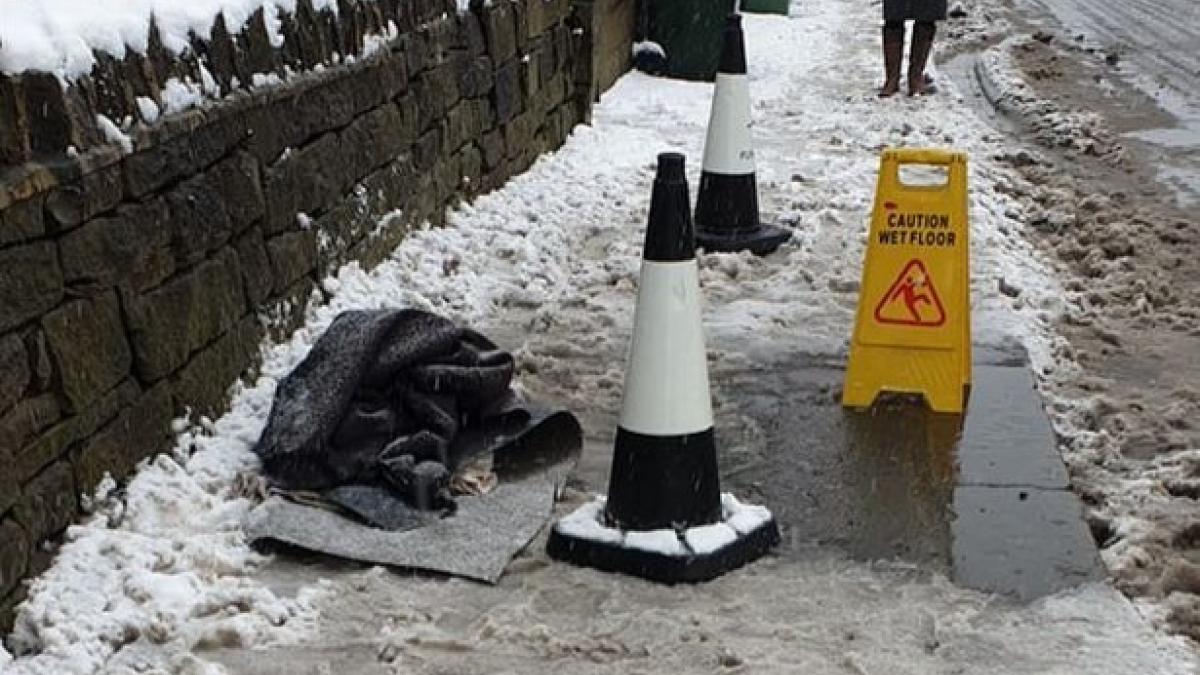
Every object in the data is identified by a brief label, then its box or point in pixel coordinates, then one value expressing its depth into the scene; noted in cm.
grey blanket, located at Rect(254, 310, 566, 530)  425
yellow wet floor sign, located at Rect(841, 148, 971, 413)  523
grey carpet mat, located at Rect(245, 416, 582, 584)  396
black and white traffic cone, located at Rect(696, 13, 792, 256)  742
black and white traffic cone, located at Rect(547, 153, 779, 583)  398
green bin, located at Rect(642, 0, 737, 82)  1248
